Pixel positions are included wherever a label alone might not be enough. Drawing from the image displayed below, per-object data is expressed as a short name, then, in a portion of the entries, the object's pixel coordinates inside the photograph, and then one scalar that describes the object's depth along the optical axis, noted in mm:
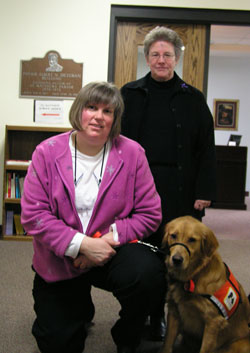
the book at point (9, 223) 3695
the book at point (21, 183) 3684
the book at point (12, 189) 3680
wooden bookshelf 3633
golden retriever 1418
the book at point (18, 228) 3713
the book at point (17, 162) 3621
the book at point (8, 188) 3678
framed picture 8141
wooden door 3705
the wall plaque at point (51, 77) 3695
